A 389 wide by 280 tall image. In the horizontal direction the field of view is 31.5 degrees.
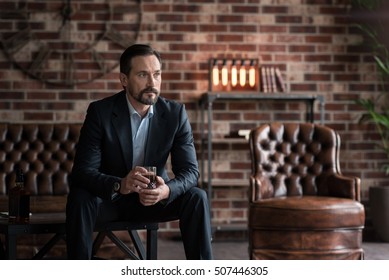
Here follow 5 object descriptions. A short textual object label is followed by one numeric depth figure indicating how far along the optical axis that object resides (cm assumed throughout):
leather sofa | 463
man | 283
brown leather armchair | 385
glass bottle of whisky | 298
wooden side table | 287
